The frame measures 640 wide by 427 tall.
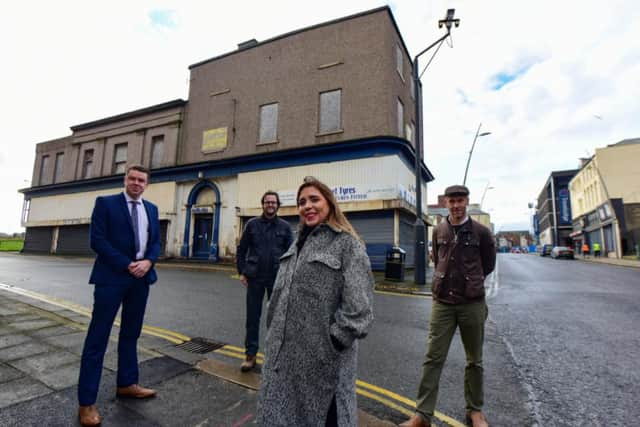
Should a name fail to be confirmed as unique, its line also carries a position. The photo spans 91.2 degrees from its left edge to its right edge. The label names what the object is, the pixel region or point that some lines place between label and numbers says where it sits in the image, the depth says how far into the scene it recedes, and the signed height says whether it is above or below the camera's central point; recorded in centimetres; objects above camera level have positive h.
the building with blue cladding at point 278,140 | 1538 +639
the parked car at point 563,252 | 3238 +20
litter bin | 1152 -56
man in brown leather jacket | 269 -45
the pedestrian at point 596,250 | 3418 +54
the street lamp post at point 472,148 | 1786 +611
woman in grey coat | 165 -46
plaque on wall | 1995 +677
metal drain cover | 419 -141
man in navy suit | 256 -32
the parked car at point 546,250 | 4119 +47
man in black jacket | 376 -12
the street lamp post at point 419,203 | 1051 +173
